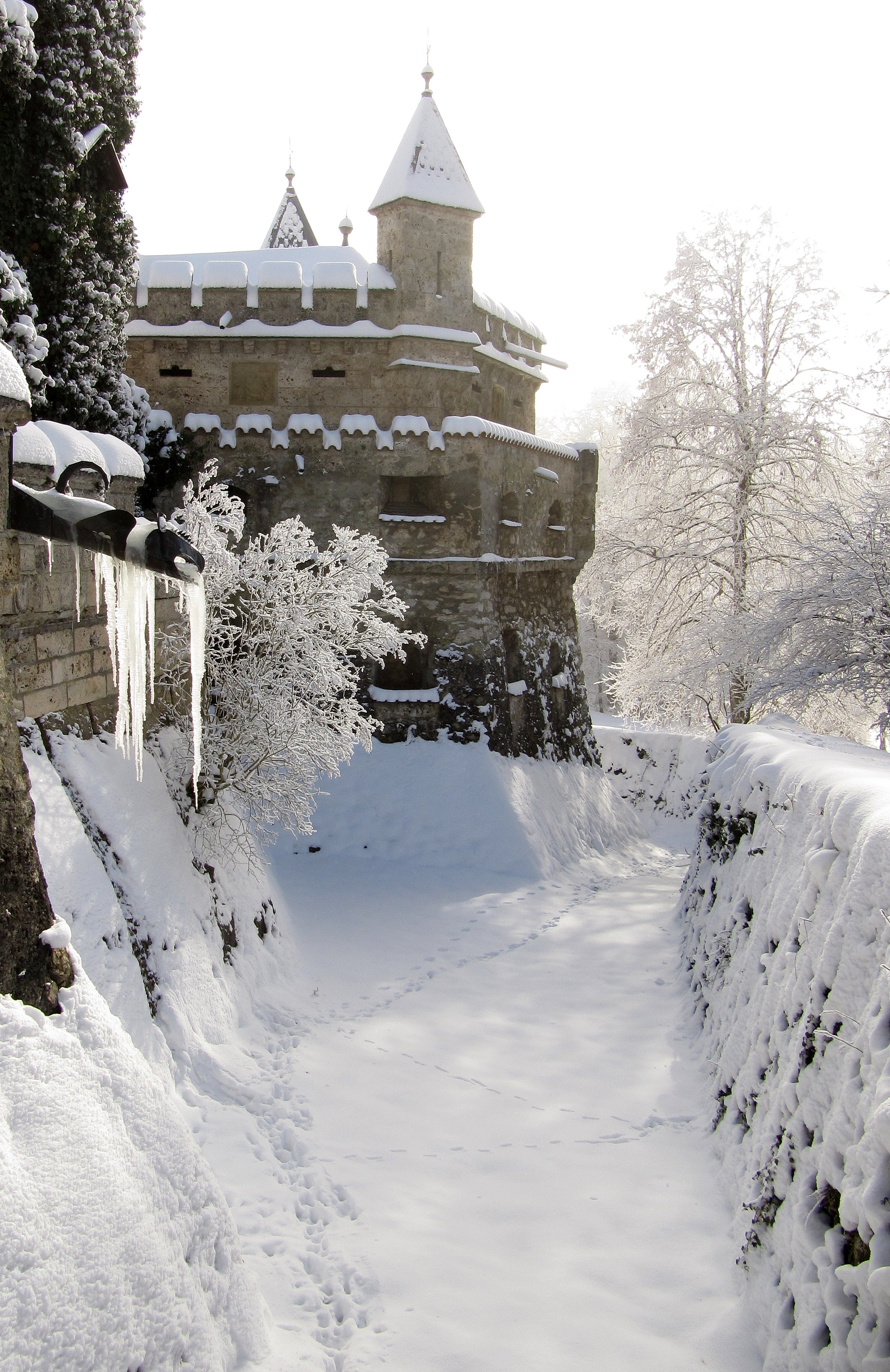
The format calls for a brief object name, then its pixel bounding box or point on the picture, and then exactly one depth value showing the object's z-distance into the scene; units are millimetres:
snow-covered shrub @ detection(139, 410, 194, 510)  13203
